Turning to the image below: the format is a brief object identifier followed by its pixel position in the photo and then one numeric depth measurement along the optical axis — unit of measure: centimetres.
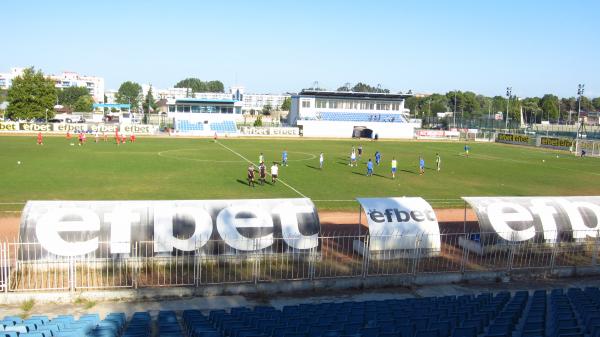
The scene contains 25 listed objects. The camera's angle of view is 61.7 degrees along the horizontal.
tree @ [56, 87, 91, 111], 15938
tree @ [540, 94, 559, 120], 15562
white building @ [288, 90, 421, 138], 8706
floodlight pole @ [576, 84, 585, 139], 7165
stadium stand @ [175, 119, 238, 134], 8150
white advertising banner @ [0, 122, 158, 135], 7194
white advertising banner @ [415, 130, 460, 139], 9098
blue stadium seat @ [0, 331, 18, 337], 793
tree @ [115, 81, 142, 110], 18559
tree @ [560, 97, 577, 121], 17288
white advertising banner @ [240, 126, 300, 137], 8294
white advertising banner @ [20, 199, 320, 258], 1466
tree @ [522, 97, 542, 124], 15150
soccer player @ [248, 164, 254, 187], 3080
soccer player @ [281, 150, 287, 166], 4156
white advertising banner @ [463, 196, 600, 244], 1769
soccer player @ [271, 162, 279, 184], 3206
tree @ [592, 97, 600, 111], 19086
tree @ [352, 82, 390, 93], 18626
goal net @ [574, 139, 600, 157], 6334
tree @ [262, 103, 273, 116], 16780
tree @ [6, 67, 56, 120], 7656
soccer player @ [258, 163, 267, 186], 3198
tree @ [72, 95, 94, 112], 14550
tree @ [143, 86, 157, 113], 16119
